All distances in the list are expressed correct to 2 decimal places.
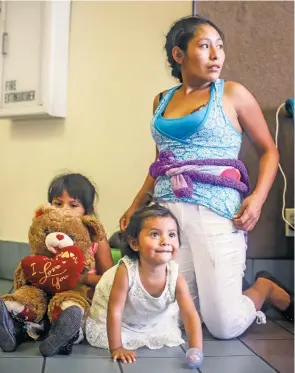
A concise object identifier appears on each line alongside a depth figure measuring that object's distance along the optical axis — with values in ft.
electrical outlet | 5.13
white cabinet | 5.71
